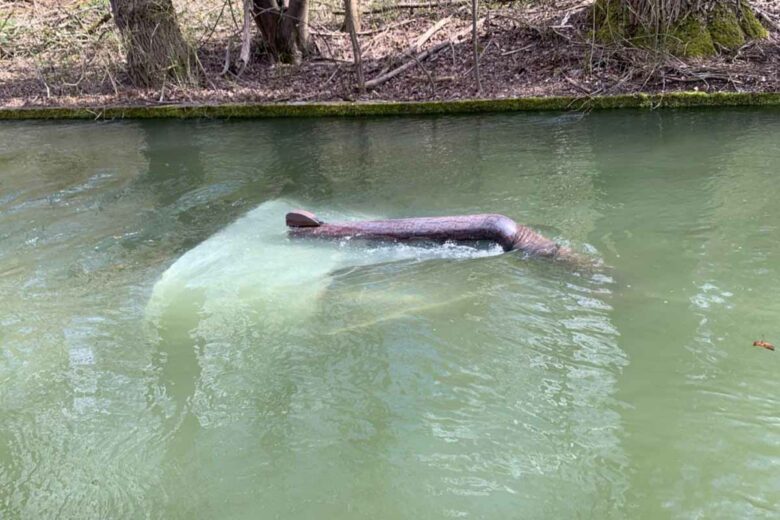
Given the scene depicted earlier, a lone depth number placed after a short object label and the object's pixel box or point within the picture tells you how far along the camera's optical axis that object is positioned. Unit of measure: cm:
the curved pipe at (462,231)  641
